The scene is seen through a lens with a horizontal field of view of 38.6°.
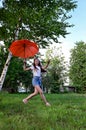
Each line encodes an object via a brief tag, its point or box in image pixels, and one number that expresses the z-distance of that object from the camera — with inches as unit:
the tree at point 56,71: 1009.3
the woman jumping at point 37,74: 185.0
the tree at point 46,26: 381.8
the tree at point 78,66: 1214.0
